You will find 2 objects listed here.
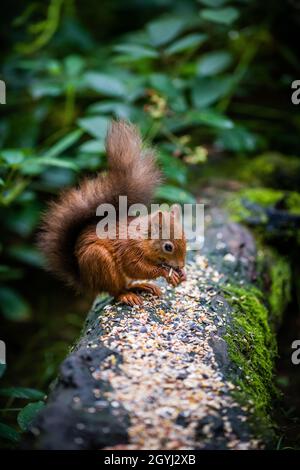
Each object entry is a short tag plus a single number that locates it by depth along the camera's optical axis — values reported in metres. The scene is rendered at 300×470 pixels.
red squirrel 2.37
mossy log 1.61
